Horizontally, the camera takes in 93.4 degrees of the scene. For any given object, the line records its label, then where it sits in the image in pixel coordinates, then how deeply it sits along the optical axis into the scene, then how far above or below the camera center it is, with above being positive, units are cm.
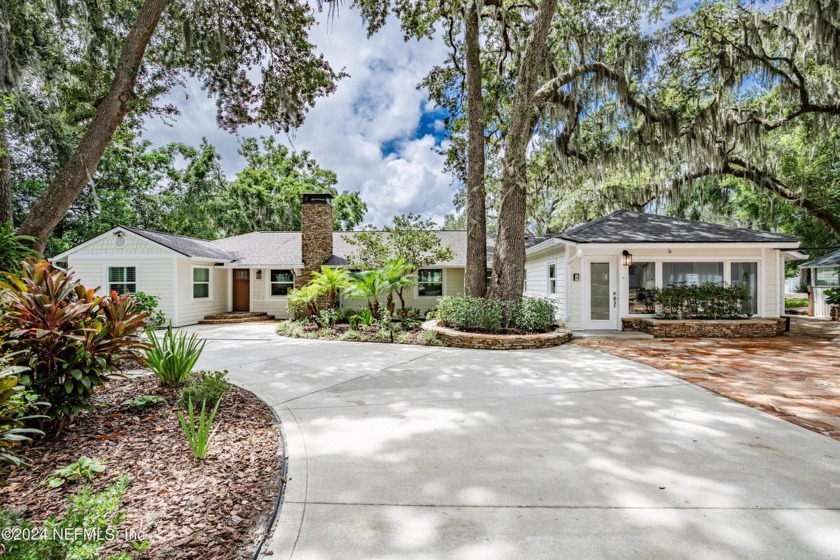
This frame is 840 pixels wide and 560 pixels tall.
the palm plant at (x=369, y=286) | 1091 +3
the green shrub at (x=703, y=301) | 1040 -39
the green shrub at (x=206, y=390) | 409 -109
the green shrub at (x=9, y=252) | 443 +41
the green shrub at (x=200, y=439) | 298 -117
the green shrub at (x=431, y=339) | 892 -119
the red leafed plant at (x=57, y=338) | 316 -42
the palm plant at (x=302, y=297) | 1150 -29
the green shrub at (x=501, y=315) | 891 -65
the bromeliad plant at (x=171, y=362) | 457 -88
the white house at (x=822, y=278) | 1500 +33
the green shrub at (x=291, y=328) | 1080 -117
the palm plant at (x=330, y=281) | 1173 +18
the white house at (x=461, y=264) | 1061 +71
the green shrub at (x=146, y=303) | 833 -33
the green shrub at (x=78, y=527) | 175 -116
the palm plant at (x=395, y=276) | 1098 +31
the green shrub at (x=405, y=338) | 937 -124
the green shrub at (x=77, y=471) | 267 -126
